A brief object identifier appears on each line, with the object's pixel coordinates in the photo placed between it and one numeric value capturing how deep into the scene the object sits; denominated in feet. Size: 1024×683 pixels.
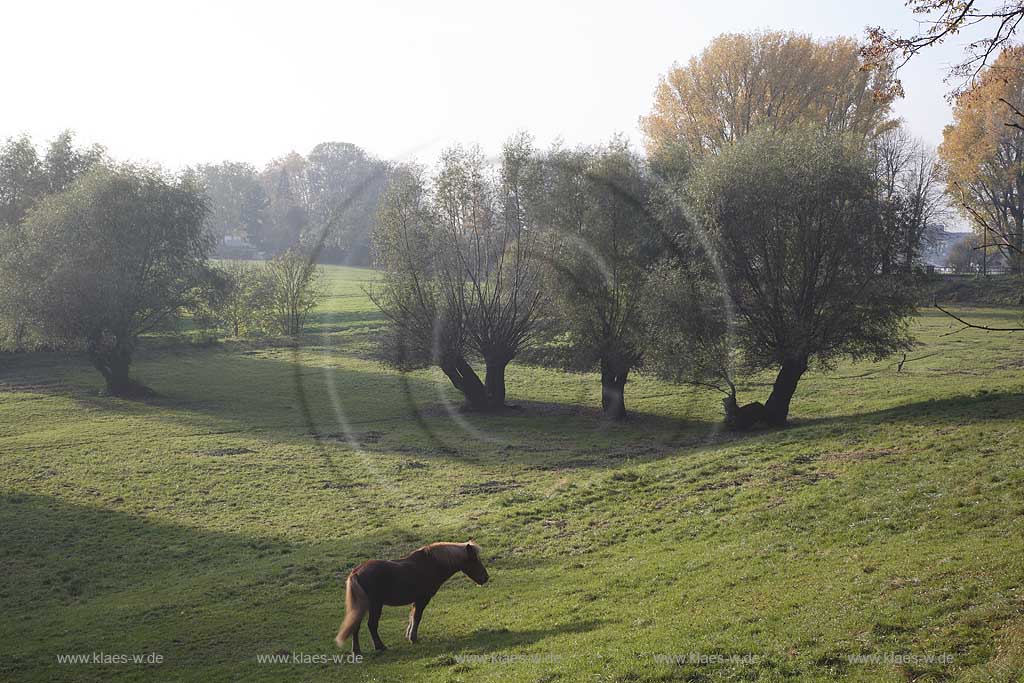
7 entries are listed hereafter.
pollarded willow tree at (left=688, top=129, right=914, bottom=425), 103.65
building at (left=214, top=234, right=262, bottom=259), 476.95
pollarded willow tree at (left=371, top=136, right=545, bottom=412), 140.97
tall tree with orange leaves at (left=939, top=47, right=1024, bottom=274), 208.54
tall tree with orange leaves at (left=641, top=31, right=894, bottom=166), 231.09
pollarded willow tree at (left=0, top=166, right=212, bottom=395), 158.20
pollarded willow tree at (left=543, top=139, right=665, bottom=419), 126.82
